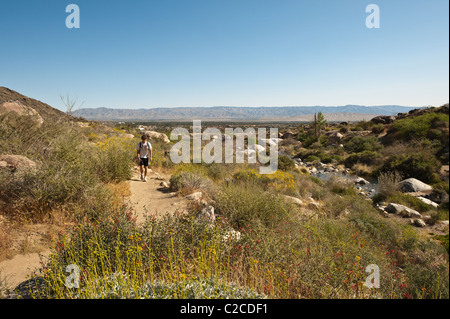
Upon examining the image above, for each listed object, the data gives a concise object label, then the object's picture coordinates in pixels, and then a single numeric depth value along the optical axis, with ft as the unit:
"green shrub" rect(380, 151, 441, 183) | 38.69
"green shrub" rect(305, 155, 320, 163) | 71.62
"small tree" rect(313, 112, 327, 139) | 105.89
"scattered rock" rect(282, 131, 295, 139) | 124.26
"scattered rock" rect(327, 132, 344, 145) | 92.04
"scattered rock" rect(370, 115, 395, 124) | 97.04
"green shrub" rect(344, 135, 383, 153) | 66.75
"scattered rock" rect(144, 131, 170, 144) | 59.68
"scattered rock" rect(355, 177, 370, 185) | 46.15
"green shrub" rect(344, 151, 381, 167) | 56.21
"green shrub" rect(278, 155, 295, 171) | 47.75
